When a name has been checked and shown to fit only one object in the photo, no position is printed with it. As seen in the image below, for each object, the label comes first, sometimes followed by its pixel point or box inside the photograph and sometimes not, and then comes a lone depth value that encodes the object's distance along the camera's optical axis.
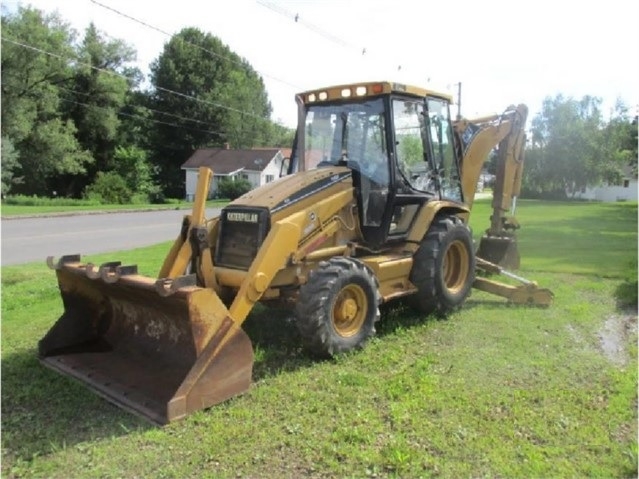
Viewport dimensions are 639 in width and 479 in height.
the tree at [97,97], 40.81
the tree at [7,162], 31.30
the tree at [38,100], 34.25
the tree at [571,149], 49.09
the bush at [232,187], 43.56
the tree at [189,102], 50.47
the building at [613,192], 55.28
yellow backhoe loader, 4.55
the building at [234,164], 48.12
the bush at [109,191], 37.91
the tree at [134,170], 42.25
